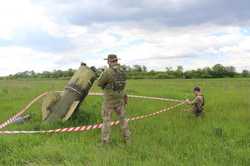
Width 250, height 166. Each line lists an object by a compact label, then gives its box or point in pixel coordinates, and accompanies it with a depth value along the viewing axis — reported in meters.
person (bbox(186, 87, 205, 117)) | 12.43
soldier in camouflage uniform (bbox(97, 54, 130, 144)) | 9.07
